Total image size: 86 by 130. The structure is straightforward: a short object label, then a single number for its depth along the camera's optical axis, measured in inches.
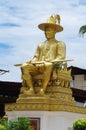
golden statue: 639.8
